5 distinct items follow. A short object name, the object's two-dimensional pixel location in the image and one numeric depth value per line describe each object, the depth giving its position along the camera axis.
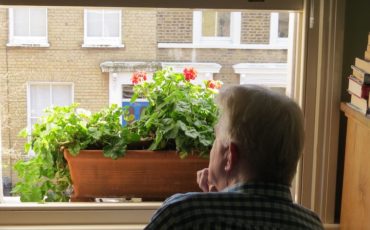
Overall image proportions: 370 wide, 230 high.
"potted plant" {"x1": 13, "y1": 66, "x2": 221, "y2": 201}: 2.21
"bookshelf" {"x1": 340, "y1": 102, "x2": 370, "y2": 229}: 1.85
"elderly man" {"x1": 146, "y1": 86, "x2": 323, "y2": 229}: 1.21
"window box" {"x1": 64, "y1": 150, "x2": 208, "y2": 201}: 2.22
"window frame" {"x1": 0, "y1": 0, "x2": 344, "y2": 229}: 2.08
